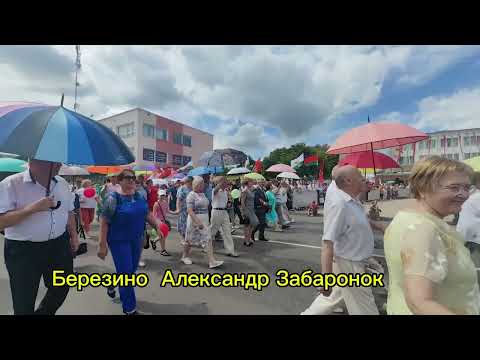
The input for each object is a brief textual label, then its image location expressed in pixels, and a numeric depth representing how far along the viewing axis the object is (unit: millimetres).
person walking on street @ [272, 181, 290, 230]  9922
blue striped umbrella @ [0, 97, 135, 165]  1891
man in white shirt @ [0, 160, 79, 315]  2061
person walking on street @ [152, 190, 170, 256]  6066
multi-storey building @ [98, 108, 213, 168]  37469
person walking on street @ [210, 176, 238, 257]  5855
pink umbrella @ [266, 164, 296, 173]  13414
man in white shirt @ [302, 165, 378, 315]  2420
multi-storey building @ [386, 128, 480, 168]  59469
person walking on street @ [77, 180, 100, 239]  7844
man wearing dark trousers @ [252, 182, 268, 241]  7332
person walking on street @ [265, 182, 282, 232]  8883
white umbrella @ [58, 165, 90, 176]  8195
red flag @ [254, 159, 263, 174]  13960
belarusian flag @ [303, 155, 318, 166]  14508
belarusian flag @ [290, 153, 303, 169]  16828
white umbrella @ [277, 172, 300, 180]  13048
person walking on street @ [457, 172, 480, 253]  2916
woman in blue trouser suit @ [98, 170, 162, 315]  2980
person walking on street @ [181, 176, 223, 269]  5049
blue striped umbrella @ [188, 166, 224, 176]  8530
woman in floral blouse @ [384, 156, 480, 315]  1205
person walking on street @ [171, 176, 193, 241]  5941
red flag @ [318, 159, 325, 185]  15039
